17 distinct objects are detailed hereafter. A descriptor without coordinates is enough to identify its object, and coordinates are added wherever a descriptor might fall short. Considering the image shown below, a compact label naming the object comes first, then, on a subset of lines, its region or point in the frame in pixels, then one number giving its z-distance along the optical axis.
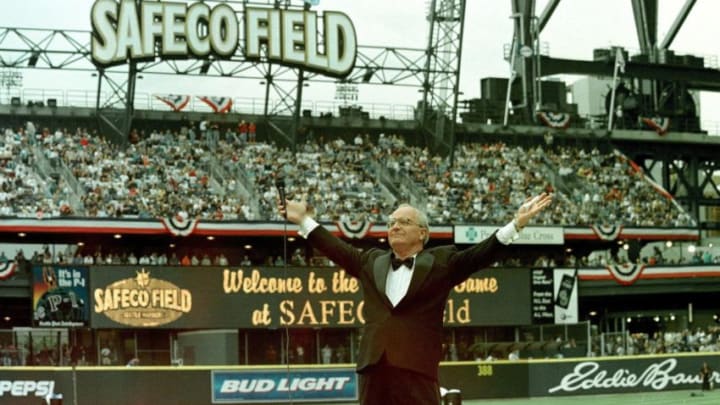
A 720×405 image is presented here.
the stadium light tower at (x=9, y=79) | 59.62
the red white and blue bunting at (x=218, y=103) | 61.87
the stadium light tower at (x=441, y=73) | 63.84
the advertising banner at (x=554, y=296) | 50.24
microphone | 10.46
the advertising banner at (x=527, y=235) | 53.56
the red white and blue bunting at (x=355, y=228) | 52.06
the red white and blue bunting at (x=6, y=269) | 46.59
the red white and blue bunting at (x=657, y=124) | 73.25
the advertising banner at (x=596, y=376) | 42.88
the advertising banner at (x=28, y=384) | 36.72
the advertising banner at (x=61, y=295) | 43.47
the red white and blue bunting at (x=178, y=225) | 49.38
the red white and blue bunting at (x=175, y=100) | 61.15
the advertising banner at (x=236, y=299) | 44.69
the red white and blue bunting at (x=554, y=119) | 69.25
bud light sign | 39.16
